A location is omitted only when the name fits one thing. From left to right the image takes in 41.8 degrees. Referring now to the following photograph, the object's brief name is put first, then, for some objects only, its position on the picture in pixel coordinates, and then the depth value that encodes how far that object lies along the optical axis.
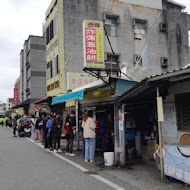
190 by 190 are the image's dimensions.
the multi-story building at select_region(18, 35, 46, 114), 38.28
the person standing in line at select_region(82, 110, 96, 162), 9.16
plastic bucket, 8.47
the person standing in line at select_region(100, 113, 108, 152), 10.55
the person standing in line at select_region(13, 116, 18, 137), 20.86
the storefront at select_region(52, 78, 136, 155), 8.64
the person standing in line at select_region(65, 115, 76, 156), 10.63
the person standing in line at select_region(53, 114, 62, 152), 11.33
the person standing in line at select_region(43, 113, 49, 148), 12.48
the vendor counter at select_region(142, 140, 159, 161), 9.20
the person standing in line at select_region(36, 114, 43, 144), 14.77
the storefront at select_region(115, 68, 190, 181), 6.83
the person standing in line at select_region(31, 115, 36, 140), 17.81
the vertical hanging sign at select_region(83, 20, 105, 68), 10.48
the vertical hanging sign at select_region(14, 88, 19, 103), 49.30
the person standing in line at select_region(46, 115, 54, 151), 12.05
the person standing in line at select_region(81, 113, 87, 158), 9.57
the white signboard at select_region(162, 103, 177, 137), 7.86
